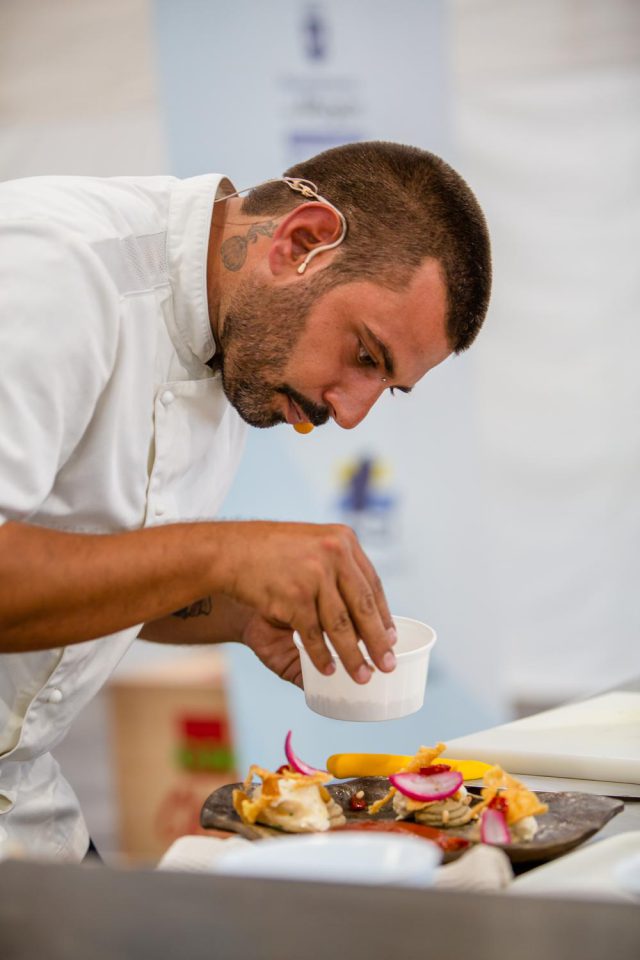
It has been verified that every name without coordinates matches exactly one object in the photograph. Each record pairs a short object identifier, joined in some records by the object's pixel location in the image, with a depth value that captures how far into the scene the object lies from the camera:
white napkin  1.60
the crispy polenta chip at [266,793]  1.74
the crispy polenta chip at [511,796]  1.73
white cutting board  1.90
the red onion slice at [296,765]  1.81
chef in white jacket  1.80
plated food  1.72
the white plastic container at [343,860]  1.53
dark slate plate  1.71
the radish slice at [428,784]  1.76
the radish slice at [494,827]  1.71
